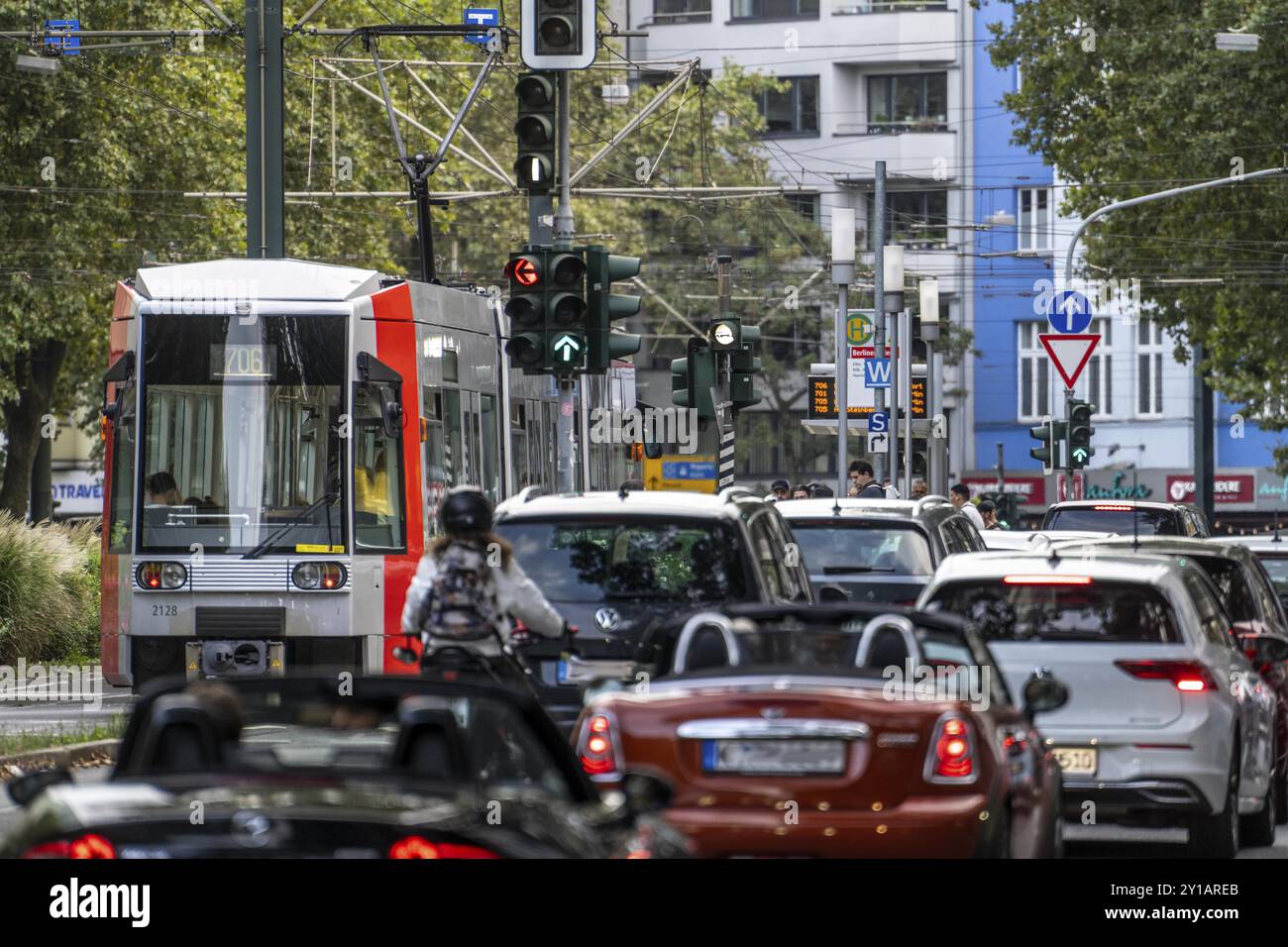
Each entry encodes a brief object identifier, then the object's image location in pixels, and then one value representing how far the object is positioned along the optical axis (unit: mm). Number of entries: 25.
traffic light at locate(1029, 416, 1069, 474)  32312
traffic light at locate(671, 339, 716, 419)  23344
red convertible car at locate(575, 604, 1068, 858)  8117
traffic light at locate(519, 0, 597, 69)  16328
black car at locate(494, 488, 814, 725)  11789
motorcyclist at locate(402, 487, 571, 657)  10438
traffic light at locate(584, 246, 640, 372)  17969
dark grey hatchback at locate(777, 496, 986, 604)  17000
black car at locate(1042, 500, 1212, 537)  24844
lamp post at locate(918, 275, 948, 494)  36750
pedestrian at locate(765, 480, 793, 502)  30594
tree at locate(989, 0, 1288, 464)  39750
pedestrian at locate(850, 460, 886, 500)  26864
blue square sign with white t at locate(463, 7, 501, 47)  25062
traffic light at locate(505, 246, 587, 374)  17688
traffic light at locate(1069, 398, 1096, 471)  32906
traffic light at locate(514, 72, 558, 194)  16750
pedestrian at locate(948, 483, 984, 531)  27761
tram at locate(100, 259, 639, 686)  17312
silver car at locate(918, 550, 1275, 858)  10883
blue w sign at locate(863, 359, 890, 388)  32969
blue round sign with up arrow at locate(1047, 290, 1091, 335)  25734
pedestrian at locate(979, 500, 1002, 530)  30950
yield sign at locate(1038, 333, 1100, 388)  25125
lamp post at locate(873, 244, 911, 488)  33281
